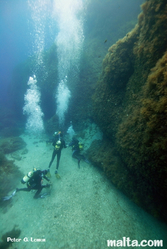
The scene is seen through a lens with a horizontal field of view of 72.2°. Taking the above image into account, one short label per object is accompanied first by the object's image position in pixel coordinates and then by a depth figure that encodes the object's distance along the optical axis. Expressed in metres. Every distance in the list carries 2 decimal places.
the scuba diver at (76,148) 7.29
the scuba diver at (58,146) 6.60
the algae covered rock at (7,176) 6.20
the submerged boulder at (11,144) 10.05
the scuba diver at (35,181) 4.82
